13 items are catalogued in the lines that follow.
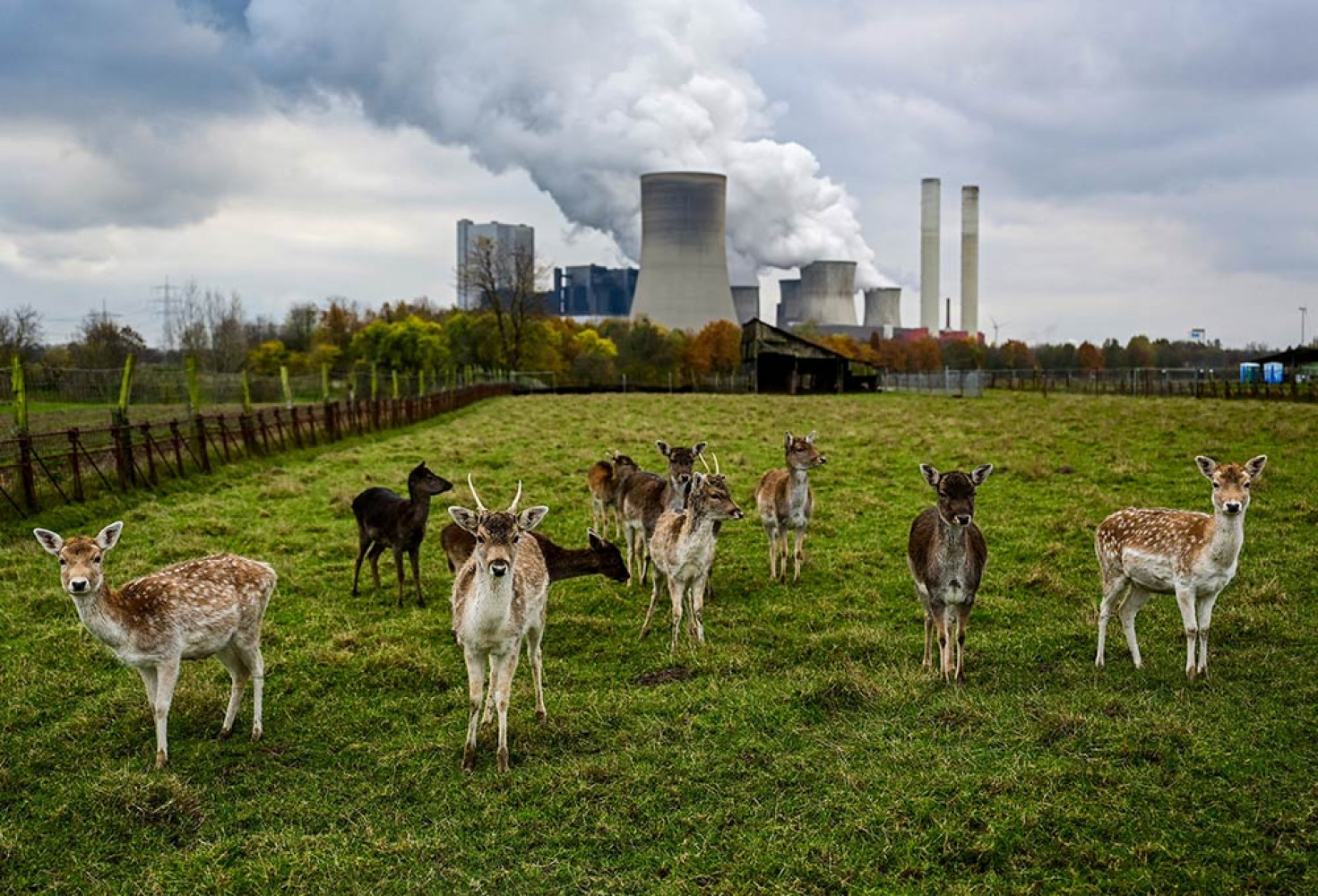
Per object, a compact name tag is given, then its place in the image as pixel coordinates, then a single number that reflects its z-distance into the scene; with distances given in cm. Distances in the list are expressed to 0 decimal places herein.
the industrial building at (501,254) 7262
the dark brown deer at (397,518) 988
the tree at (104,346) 3108
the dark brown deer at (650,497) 1010
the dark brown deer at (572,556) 880
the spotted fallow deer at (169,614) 579
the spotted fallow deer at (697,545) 805
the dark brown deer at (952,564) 696
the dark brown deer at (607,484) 1210
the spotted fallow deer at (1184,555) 678
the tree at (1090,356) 10231
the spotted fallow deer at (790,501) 1060
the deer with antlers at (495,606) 573
